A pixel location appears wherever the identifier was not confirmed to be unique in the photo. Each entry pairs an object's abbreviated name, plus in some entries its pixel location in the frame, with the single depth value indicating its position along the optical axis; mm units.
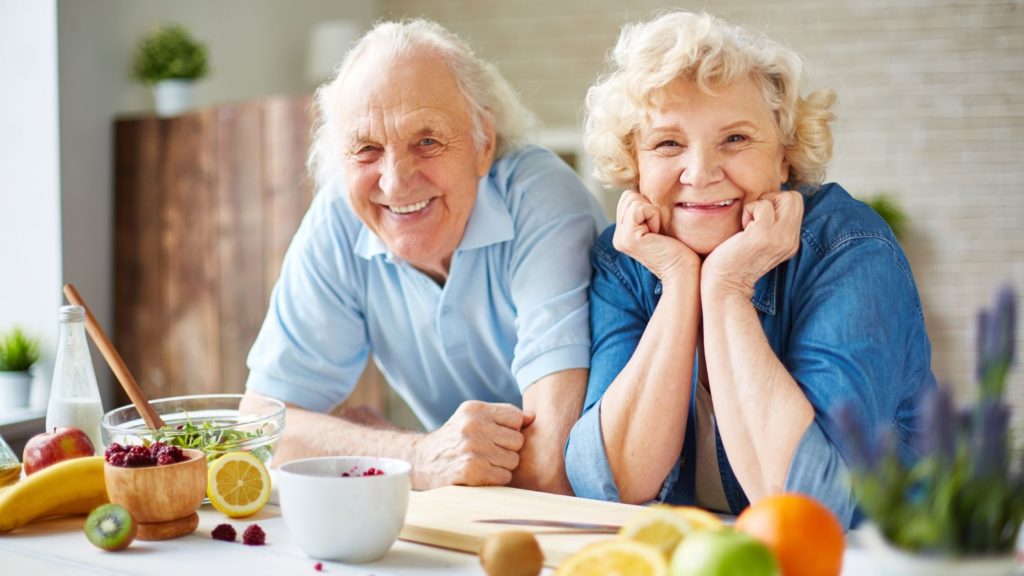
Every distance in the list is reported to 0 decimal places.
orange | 786
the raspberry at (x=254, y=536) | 1105
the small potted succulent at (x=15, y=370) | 2965
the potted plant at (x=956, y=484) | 692
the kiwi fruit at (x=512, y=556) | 930
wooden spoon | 1293
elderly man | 1548
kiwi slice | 1069
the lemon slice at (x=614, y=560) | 801
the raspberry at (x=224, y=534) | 1131
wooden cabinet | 3383
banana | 1171
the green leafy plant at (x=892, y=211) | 4703
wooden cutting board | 1039
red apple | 1326
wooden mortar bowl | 1099
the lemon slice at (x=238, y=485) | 1204
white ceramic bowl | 993
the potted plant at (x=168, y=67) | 3479
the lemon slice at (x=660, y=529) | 871
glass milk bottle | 1412
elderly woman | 1283
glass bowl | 1271
